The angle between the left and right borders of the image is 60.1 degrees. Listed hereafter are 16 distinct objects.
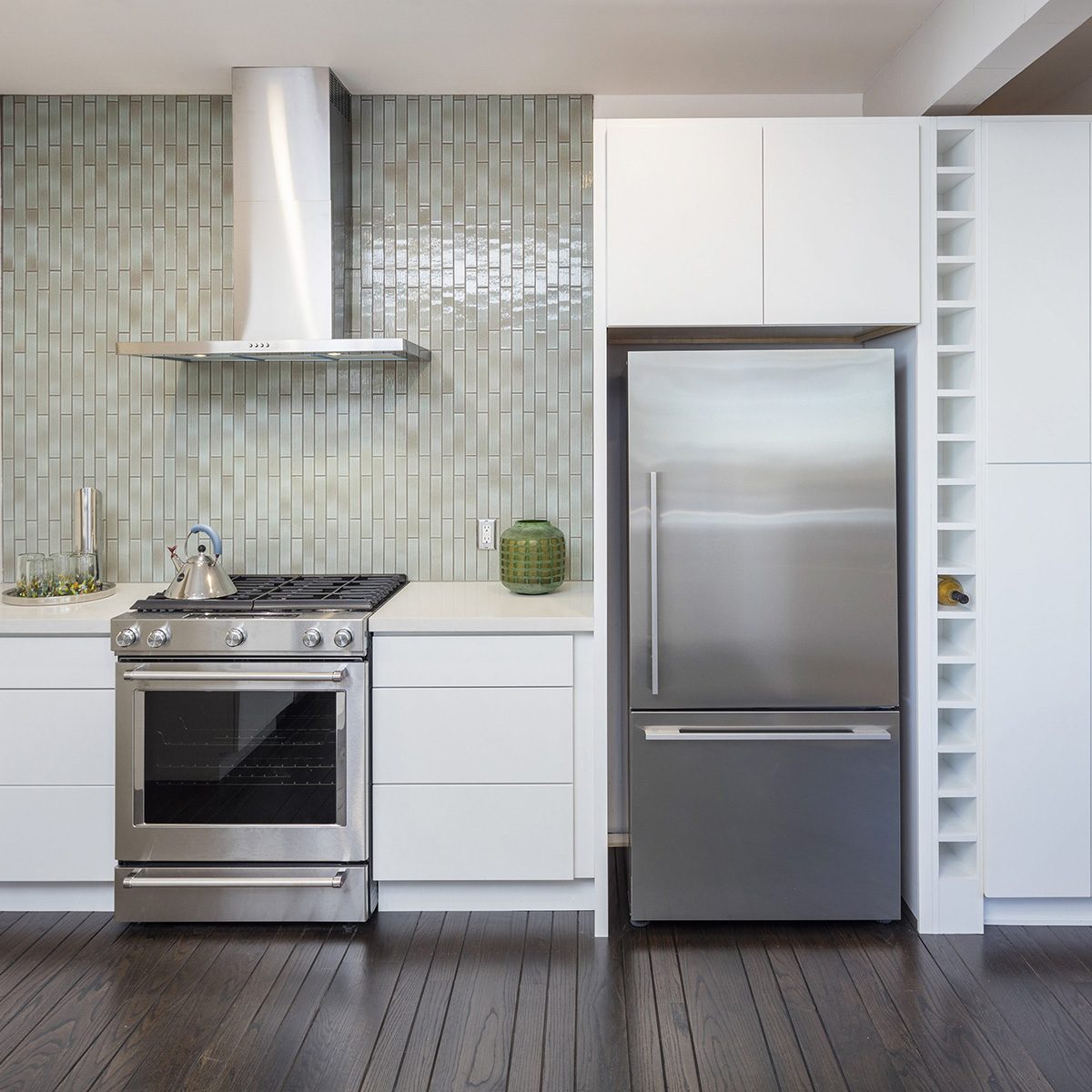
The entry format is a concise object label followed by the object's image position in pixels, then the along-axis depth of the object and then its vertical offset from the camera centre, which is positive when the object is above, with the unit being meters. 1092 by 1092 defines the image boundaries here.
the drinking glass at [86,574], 2.99 -0.08
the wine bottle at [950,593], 2.60 -0.12
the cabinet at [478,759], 2.65 -0.59
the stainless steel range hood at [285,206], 2.97 +1.09
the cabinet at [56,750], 2.65 -0.56
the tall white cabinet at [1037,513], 2.50 +0.10
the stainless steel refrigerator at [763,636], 2.53 -0.24
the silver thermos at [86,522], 3.17 +0.09
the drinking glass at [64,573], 2.95 -0.08
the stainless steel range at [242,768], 2.60 -0.61
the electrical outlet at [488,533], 3.30 +0.06
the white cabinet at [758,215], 2.50 +0.89
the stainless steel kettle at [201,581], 2.75 -0.09
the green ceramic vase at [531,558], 2.95 -0.03
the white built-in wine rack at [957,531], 2.54 +0.05
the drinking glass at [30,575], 2.92 -0.08
